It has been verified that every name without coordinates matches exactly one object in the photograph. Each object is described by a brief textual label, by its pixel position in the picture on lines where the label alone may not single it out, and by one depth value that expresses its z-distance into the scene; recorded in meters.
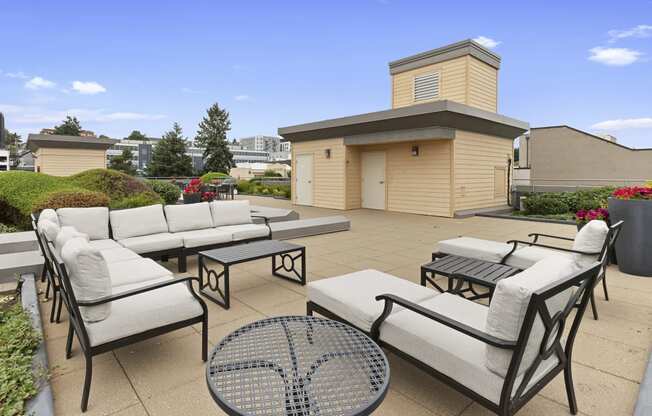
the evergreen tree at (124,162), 41.19
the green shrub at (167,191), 11.14
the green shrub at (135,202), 6.61
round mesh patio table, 1.38
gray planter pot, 4.42
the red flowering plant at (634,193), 4.58
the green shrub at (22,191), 6.87
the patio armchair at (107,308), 2.10
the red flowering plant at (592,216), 4.81
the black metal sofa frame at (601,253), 2.88
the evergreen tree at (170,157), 37.19
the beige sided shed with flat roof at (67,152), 14.56
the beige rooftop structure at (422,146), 10.17
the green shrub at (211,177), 18.55
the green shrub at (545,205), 10.44
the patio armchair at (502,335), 1.53
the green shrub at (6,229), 6.69
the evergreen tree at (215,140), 39.06
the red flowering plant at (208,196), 9.02
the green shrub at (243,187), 20.09
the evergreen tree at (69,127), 47.69
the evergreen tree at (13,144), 51.22
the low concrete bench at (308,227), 6.86
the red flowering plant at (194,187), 9.92
